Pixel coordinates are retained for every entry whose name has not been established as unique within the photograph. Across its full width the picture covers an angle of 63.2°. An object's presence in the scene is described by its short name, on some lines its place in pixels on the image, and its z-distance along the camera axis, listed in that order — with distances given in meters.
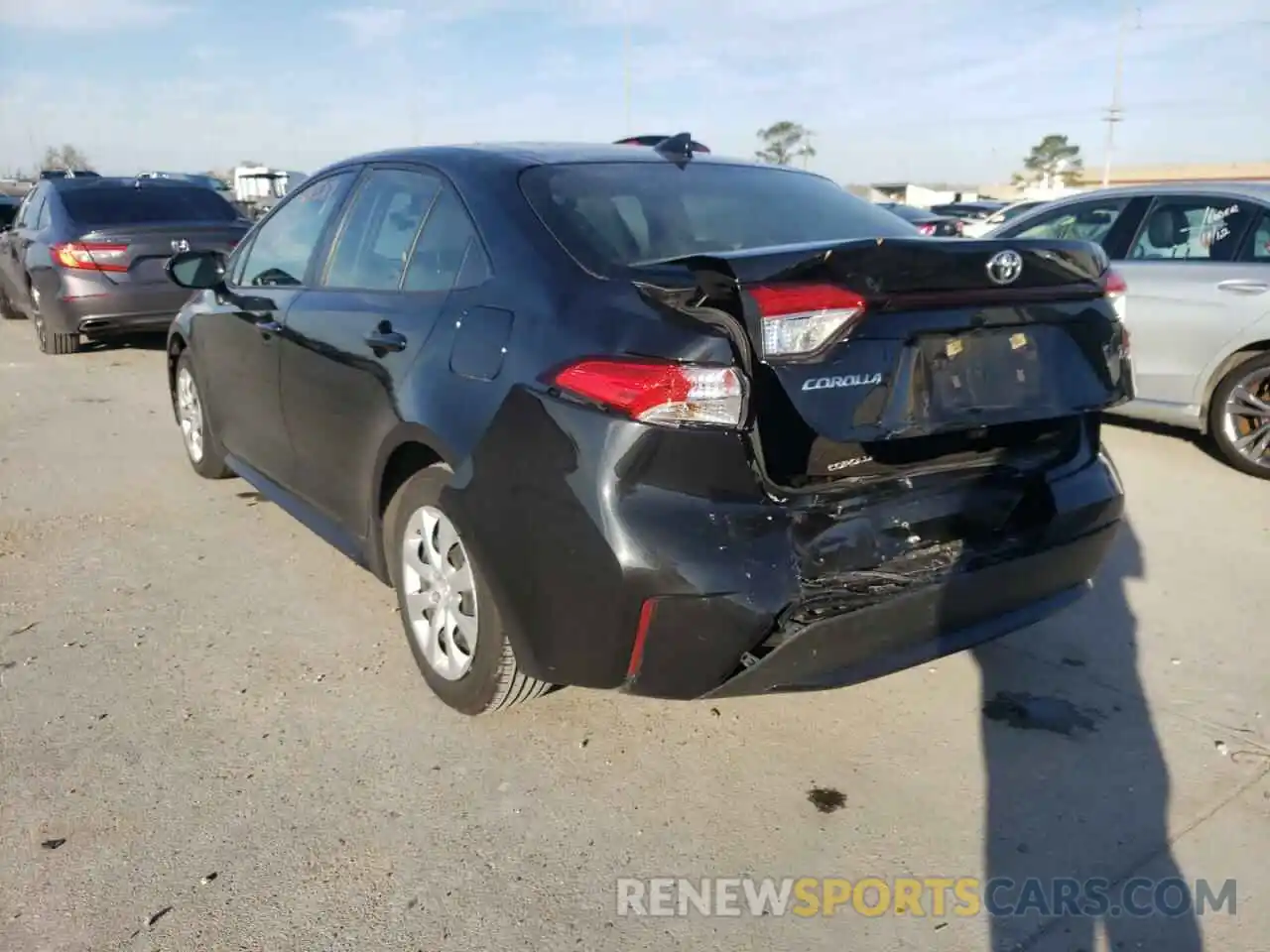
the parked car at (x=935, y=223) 12.68
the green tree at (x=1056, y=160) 78.19
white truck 29.67
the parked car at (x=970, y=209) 23.22
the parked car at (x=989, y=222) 14.70
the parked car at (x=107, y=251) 9.04
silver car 5.62
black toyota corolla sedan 2.36
